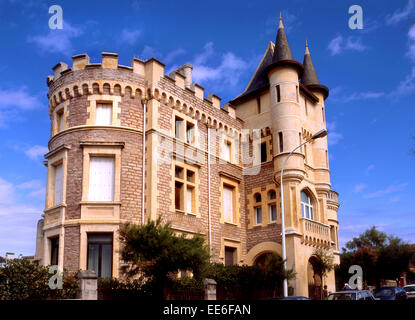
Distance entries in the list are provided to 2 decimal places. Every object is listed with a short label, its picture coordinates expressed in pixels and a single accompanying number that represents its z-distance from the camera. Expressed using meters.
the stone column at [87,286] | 16.77
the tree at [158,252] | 17.59
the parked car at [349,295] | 17.94
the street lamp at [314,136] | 22.34
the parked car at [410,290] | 29.33
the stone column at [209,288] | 19.61
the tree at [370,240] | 59.94
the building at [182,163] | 22.83
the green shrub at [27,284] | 18.06
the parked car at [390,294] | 22.45
